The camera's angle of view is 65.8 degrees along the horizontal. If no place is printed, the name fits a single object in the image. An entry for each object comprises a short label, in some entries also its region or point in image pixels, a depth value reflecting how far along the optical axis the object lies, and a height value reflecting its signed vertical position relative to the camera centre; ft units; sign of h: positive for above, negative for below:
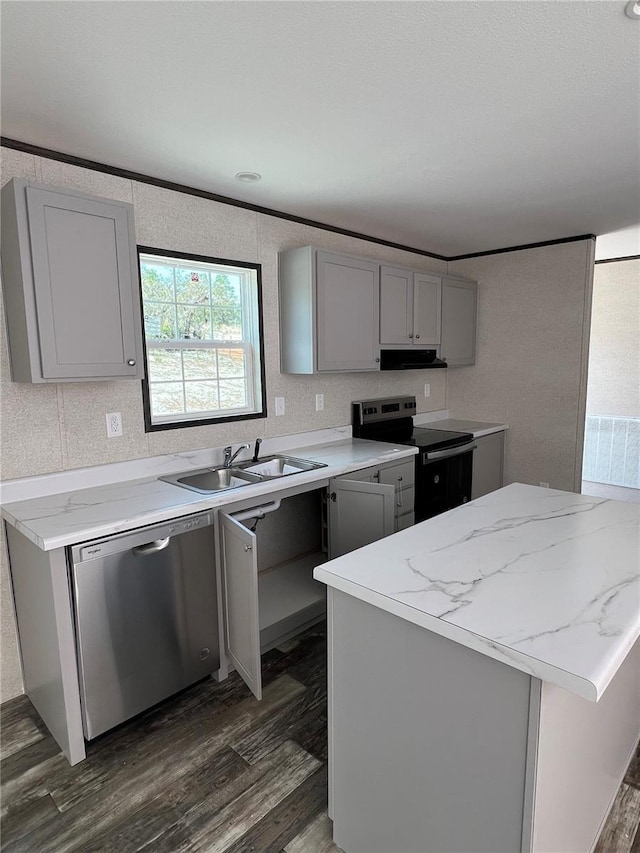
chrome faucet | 9.24 -1.66
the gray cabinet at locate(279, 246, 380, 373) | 9.97 +1.18
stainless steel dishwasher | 6.02 -3.25
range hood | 12.12 +0.15
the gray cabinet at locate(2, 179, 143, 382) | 6.19 +1.14
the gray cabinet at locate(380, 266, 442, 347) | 11.69 +1.43
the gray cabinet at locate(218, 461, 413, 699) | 6.73 -3.42
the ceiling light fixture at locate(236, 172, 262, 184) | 8.16 +3.17
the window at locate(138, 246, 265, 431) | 8.70 +0.55
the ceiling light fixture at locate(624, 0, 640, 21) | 4.26 +3.07
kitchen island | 3.43 -2.49
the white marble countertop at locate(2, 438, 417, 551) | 5.85 -1.85
